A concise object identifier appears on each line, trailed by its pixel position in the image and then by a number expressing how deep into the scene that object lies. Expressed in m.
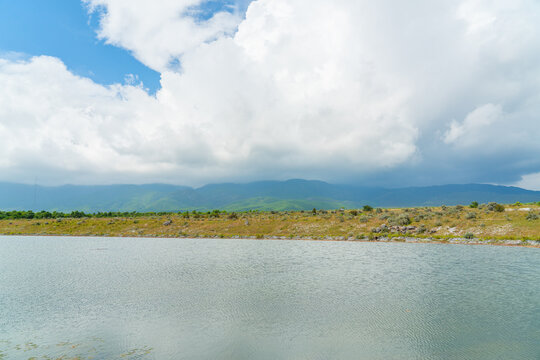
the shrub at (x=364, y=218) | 87.07
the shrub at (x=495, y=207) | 77.84
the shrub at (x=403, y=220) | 80.34
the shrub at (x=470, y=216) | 74.16
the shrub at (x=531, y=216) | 65.56
